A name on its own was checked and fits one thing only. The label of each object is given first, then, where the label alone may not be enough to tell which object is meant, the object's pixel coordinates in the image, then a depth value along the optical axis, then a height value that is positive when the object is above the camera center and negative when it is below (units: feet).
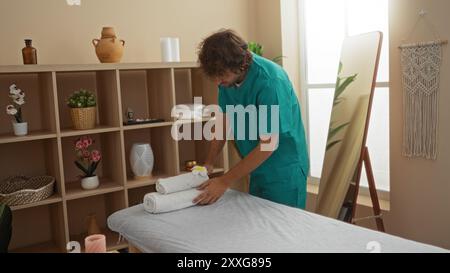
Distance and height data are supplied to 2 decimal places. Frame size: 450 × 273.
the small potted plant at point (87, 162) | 8.68 -1.22
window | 9.62 +0.54
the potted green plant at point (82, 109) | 8.49 -0.17
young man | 6.14 -0.47
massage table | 4.48 -1.54
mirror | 8.19 -0.63
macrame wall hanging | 7.87 -0.18
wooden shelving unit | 8.38 -0.88
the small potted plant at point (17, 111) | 8.04 -0.16
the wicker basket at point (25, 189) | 7.82 -1.57
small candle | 4.83 -1.55
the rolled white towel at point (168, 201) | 5.88 -1.39
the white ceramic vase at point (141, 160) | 9.25 -1.29
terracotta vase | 8.73 +0.99
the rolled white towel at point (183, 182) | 6.22 -1.22
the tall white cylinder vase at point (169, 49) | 9.39 +0.96
